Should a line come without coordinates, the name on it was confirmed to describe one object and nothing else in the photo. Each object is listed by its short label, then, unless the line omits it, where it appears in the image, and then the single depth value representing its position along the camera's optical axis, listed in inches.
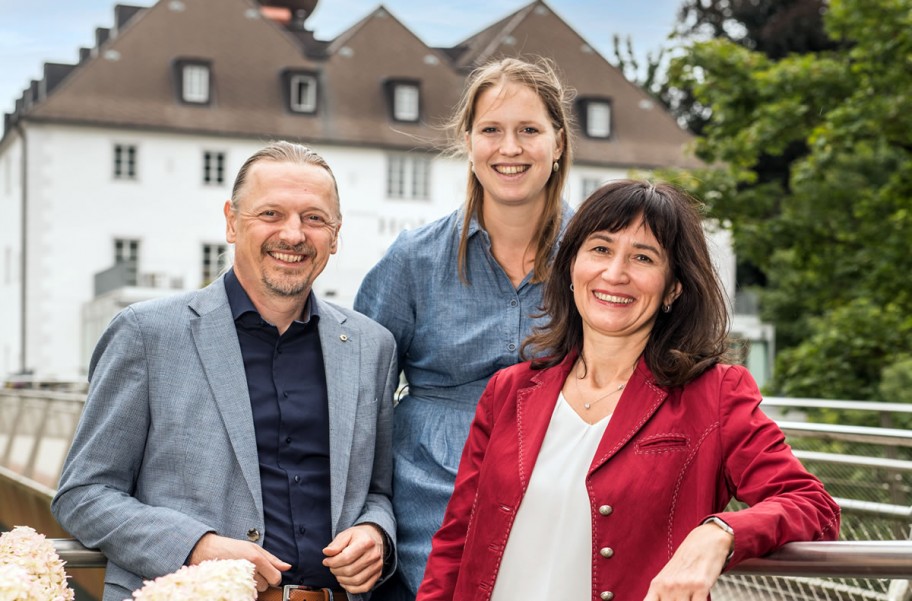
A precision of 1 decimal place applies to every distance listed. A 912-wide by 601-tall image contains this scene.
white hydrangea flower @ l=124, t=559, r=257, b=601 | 84.4
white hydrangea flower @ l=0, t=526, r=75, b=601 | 101.4
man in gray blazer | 130.9
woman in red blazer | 104.7
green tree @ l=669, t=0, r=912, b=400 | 514.3
